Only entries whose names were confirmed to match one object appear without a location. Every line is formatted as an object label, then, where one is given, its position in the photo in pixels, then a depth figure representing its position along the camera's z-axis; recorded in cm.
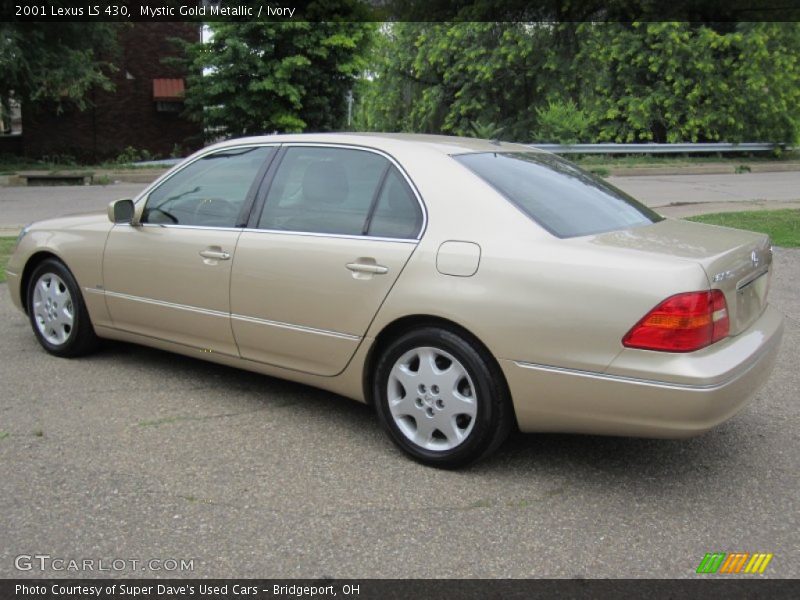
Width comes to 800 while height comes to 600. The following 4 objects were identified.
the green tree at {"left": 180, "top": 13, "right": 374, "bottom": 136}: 2252
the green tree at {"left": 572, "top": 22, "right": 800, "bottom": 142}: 2361
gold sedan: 329
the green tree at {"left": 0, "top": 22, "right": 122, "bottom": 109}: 1841
